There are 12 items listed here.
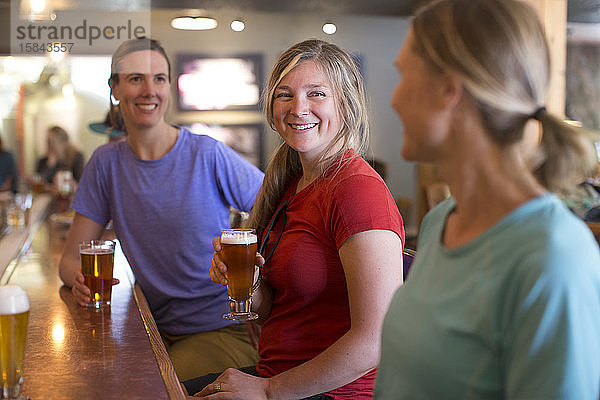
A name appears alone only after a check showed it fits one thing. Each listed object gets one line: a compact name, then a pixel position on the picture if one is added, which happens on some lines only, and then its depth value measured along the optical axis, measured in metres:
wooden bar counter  1.18
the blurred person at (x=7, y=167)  7.75
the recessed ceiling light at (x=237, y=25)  7.77
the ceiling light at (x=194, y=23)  6.95
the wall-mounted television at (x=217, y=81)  7.78
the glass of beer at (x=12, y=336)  1.10
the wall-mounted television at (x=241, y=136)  7.85
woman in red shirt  1.41
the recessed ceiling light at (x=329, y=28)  8.05
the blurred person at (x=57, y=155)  7.56
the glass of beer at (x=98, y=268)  1.75
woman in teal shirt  0.77
